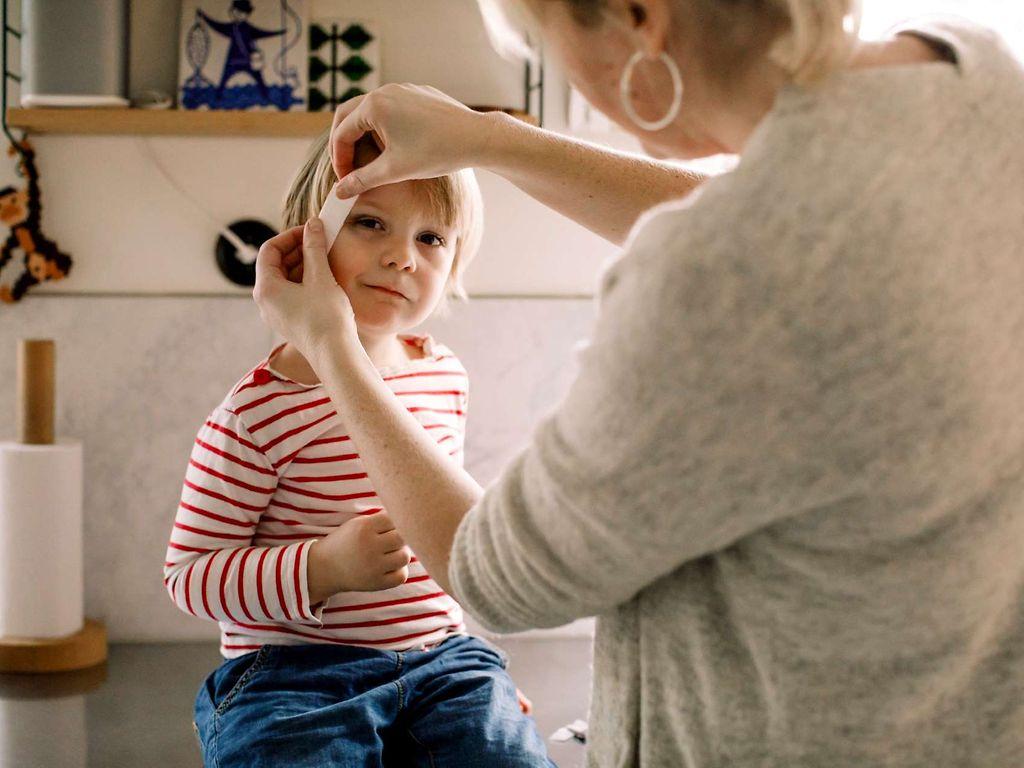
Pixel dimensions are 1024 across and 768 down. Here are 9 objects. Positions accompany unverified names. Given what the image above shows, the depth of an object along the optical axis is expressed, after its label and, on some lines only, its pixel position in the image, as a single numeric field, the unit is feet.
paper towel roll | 4.54
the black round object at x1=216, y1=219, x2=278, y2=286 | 4.99
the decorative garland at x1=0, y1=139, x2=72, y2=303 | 4.90
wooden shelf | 4.65
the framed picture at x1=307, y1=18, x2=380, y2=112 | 4.95
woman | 1.56
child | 3.02
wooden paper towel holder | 4.60
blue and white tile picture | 4.81
